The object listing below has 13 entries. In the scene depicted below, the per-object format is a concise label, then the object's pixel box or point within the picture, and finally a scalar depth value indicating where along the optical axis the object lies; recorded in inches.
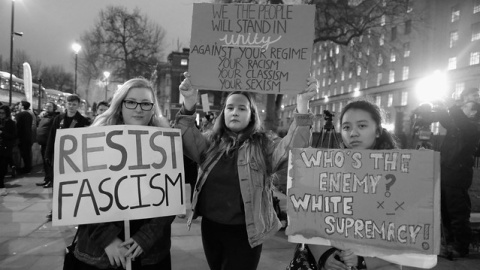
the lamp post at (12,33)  680.7
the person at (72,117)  231.6
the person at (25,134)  374.0
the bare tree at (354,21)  781.3
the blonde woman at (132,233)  85.8
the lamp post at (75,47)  971.3
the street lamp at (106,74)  1247.4
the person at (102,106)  267.6
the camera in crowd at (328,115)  132.7
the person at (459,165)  184.2
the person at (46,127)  331.9
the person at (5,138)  283.9
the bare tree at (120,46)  1284.4
